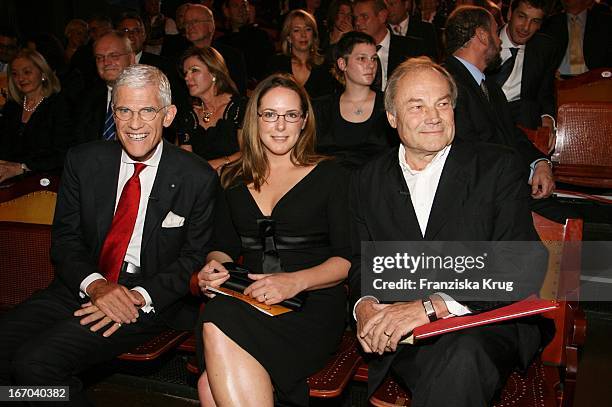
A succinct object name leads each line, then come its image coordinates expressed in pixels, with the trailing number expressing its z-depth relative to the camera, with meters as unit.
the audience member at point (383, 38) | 5.00
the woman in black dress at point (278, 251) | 2.22
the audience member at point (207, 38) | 5.25
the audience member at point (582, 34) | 5.28
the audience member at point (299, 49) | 5.07
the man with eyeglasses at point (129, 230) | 2.53
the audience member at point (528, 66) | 4.23
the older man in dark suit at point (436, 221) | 1.99
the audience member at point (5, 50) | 5.99
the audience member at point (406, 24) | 6.07
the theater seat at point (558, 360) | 2.12
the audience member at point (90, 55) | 5.74
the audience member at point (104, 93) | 3.97
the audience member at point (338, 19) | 5.54
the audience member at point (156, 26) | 6.89
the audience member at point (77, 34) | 6.84
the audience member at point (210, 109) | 3.96
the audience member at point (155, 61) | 4.56
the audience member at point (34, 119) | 4.08
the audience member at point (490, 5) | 5.47
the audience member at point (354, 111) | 3.79
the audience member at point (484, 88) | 3.31
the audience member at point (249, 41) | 6.37
